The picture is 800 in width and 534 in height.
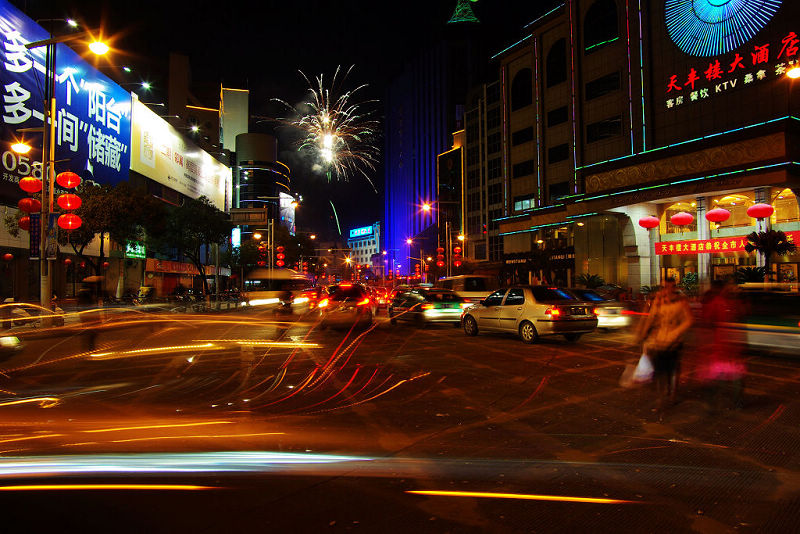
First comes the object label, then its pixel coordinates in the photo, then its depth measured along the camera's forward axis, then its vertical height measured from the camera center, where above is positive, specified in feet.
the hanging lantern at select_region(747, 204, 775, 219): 75.20 +10.29
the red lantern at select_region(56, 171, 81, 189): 64.03 +13.26
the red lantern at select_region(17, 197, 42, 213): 64.85 +10.34
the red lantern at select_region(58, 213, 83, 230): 64.49 +8.14
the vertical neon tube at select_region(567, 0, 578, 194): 133.80 +39.32
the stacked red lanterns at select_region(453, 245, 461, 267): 198.67 +10.26
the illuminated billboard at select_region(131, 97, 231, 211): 157.48 +45.91
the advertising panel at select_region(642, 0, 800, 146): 92.43 +42.32
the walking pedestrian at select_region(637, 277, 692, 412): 22.45 -2.49
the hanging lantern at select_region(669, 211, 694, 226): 84.33 +10.33
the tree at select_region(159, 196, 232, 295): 152.35 +17.24
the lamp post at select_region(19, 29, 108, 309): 64.39 +14.86
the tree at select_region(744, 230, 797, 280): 80.12 +5.81
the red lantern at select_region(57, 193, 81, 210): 64.39 +10.65
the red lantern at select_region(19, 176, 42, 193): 63.98 +12.77
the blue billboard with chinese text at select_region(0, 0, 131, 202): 97.66 +40.15
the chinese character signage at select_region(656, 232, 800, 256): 95.91 +6.98
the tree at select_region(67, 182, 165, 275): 102.27 +14.82
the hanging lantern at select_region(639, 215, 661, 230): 96.53 +11.14
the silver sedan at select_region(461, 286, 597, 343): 44.88 -2.85
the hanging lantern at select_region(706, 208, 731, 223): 79.03 +10.16
